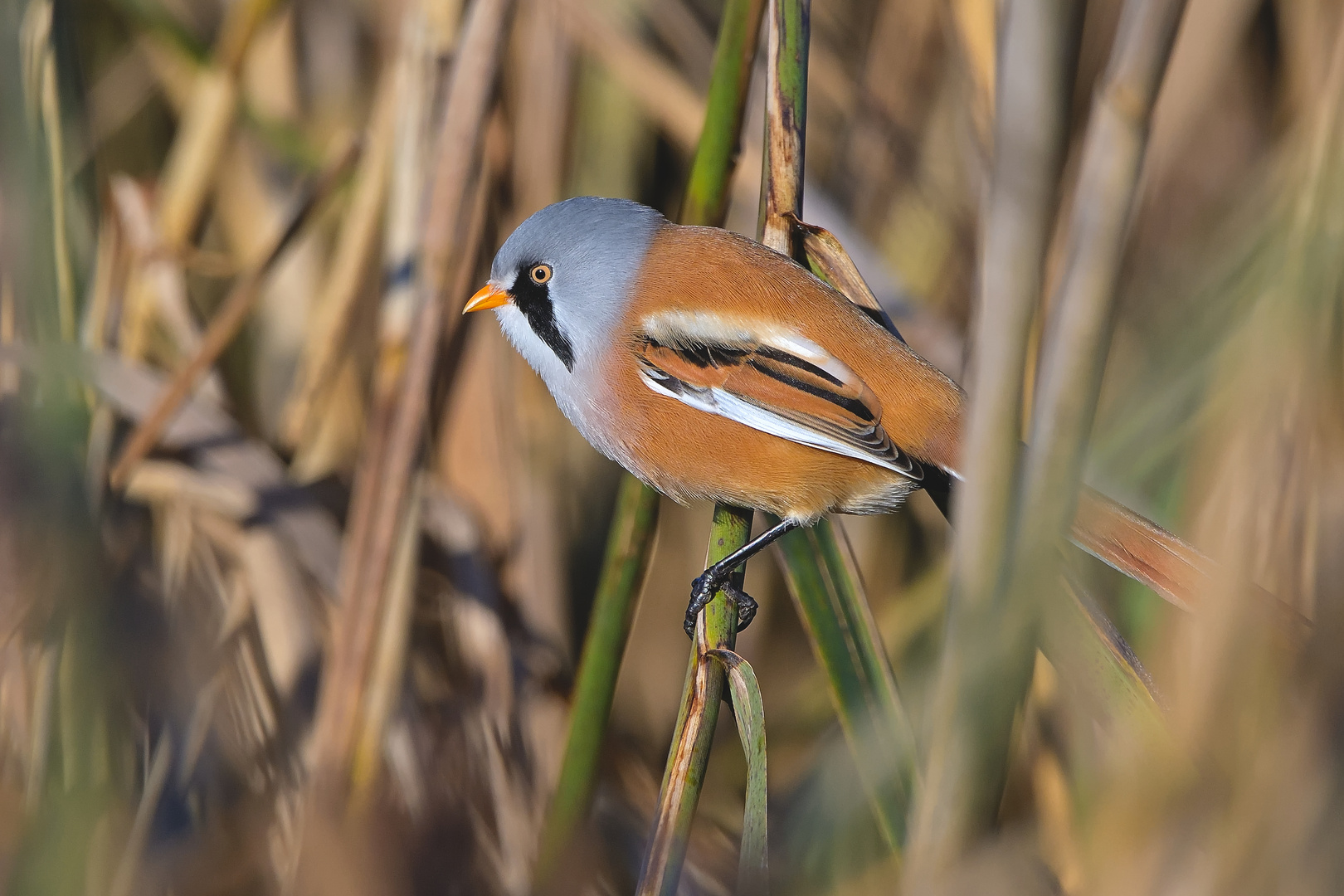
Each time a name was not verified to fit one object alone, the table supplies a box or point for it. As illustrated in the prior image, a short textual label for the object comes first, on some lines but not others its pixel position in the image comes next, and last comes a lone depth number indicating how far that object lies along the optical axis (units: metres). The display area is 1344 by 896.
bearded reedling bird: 3.89
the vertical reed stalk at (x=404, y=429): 3.90
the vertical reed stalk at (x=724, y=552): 3.85
